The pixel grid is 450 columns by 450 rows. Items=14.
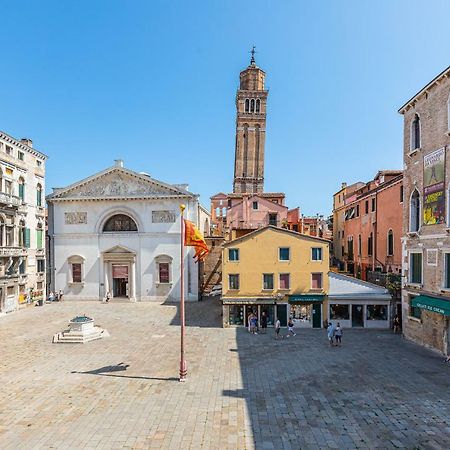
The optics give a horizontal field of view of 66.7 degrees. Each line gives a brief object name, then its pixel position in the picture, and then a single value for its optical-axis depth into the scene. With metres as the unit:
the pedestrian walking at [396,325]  25.17
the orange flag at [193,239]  17.30
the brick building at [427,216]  19.66
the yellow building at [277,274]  26.59
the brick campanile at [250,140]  75.75
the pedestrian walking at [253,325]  25.14
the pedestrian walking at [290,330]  24.12
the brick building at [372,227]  29.52
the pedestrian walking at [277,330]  23.60
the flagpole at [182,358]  15.90
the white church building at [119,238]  38.59
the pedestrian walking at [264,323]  25.42
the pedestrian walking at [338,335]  21.58
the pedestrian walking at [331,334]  21.53
